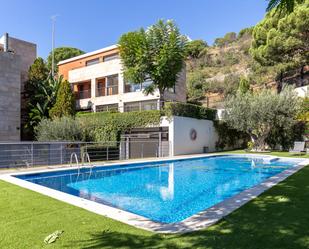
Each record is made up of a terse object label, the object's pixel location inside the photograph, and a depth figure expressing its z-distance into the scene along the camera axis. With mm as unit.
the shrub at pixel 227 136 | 21612
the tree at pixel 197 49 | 48124
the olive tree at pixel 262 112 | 18008
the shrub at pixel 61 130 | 15975
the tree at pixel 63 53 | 43016
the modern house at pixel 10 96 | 16611
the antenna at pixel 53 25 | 29929
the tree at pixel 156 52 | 17658
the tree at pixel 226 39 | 50980
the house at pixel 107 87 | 20701
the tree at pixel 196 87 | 35826
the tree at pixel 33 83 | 22011
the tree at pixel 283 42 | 20988
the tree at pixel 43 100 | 21213
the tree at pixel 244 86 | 26463
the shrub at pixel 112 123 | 18120
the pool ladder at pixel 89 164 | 10176
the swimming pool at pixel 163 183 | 6340
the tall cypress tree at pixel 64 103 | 21050
